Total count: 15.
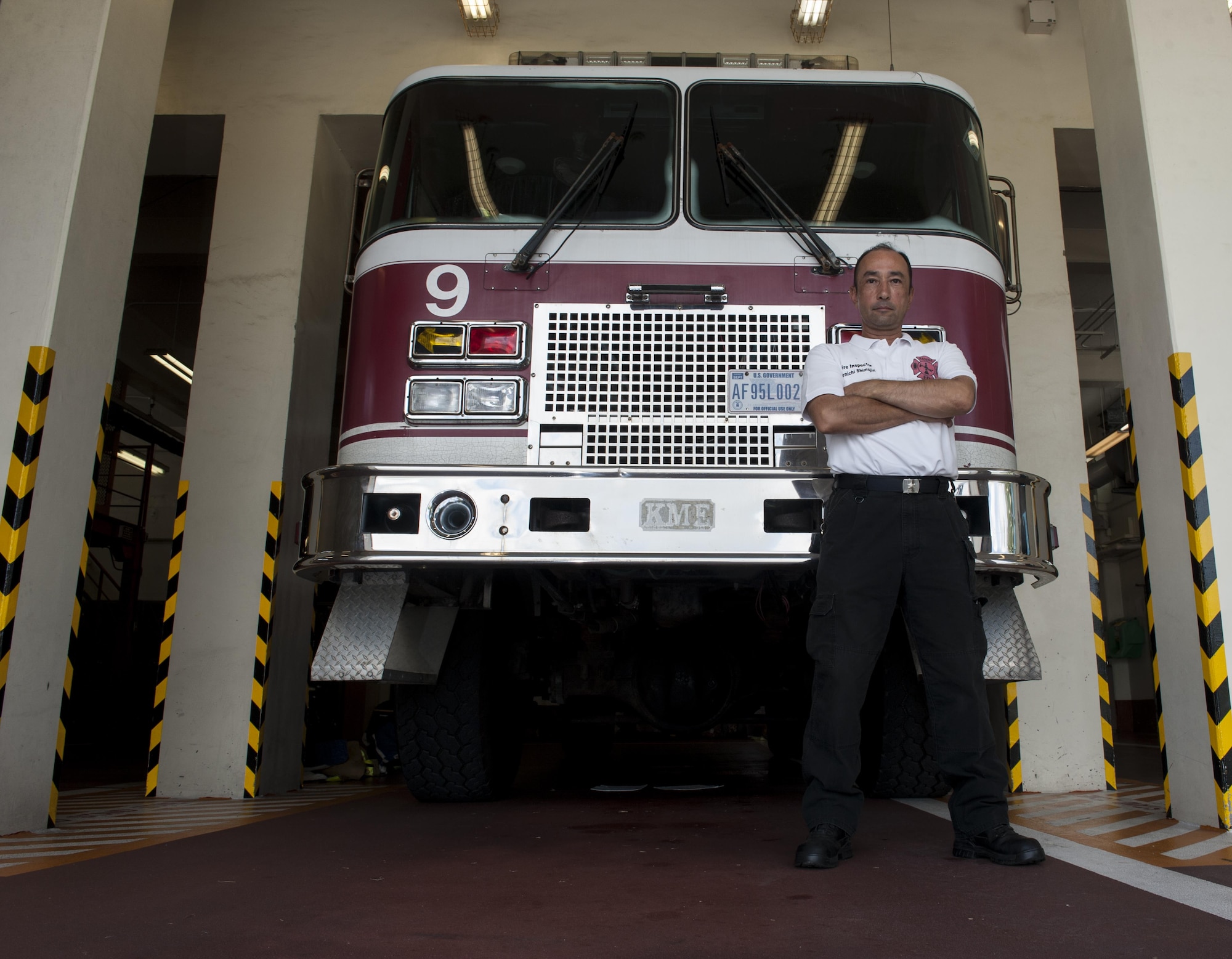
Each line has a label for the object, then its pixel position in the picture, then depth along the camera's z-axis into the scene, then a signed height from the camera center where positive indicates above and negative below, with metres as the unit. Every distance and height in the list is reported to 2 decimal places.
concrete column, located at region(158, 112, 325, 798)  6.00 +1.45
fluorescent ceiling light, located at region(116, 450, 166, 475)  21.20 +4.36
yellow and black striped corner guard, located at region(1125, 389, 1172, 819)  4.24 +0.32
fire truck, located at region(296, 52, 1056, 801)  3.34 +1.10
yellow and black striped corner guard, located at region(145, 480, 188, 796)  5.98 +0.11
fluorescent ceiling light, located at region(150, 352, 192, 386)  16.14 +4.85
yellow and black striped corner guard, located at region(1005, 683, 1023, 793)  6.08 -0.37
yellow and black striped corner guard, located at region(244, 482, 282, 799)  5.96 +0.11
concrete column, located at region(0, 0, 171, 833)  4.11 +1.68
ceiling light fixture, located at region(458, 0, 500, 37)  6.84 +4.43
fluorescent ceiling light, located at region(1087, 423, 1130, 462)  16.77 +4.10
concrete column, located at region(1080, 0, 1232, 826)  4.05 +1.76
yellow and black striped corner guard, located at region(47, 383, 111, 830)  4.30 +0.06
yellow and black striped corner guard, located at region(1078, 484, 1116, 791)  6.18 +0.23
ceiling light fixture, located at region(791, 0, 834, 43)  6.77 +4.43
